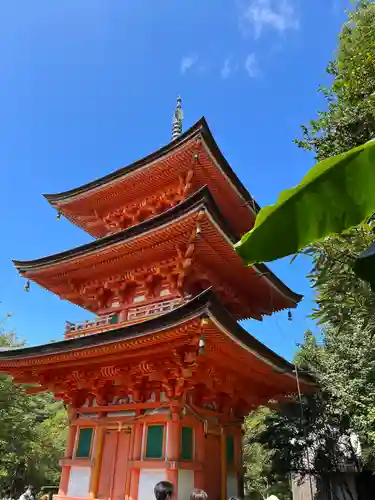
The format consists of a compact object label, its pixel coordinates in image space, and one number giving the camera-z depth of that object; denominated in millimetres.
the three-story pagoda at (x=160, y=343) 7273
